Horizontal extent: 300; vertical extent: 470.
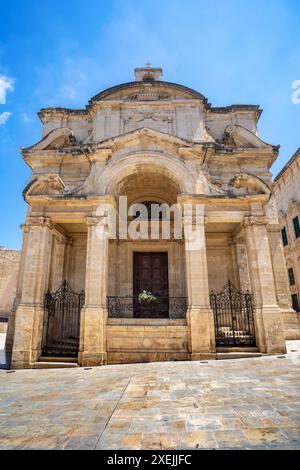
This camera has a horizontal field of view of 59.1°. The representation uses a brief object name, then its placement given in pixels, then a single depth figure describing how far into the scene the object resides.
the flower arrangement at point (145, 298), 10.27
